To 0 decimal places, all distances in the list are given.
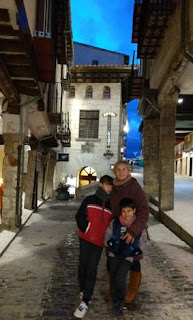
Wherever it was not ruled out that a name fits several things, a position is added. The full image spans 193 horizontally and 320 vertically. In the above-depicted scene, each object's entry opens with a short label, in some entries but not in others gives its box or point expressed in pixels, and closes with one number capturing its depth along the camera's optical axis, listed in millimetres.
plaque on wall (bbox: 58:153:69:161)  22331
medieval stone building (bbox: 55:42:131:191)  25359
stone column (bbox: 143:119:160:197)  15219
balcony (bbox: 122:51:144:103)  14477
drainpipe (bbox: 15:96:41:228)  9070
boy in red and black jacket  4098
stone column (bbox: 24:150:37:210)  13344
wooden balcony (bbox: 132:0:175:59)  8547
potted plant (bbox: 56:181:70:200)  19141
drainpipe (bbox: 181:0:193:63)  7418
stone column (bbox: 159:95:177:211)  11141
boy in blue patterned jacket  4059
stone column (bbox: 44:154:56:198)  20469
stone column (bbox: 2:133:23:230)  9023
